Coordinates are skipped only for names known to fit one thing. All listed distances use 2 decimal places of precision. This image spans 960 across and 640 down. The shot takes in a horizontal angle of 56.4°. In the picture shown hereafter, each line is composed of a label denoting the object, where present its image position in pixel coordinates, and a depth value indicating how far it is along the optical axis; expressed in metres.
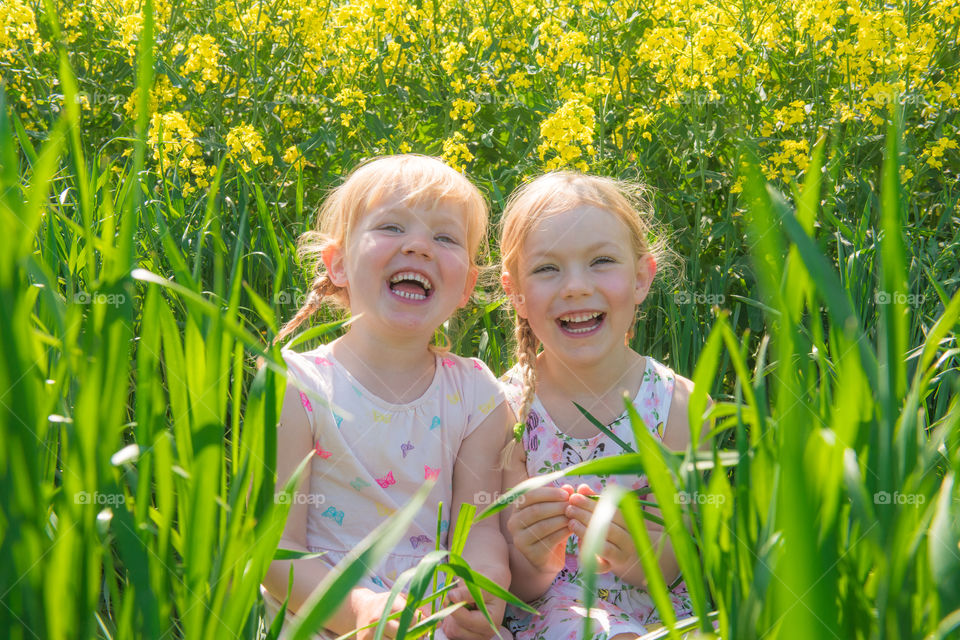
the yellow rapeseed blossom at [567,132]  2.58
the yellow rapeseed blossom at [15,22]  3.22
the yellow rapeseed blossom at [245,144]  2.79
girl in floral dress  1.79
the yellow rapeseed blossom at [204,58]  3.04
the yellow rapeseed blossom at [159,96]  3.17
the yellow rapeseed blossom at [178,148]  2.64
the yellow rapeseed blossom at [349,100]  3.06
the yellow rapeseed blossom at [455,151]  2.72
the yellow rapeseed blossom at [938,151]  2.88
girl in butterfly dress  1.82
